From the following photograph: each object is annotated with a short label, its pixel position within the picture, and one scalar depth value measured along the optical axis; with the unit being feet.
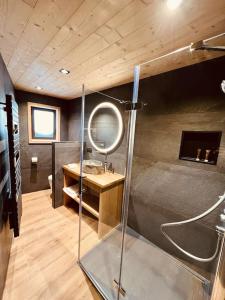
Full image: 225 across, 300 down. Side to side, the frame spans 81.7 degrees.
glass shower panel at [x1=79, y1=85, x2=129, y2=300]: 4.70
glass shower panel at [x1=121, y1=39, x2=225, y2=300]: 4.00
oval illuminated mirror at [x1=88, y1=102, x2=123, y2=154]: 6.77
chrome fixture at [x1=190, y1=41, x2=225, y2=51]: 3.03
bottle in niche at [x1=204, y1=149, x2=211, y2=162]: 4.22
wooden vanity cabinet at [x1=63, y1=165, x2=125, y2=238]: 5.77
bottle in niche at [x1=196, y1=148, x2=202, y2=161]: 4.43
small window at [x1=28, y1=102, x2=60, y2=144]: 9.09
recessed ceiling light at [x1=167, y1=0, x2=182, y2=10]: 2.33
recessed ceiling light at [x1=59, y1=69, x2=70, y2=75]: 5.24
